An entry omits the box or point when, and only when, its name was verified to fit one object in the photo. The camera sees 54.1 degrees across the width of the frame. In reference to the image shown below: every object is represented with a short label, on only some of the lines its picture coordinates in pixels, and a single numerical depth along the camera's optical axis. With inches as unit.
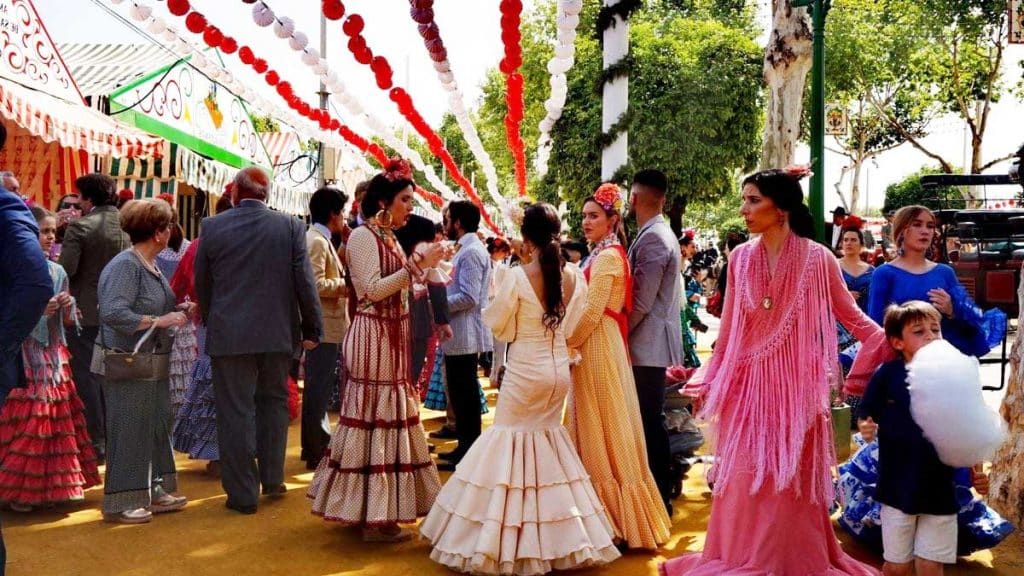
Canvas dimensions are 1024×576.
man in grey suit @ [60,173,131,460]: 256.7
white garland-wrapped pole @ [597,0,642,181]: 285.6
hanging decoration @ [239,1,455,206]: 264.5
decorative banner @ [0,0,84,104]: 350.9
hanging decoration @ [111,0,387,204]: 289.3
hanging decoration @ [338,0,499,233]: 254.6
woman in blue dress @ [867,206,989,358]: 219.5
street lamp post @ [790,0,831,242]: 339.6
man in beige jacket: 268.1
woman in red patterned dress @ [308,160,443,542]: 204.5
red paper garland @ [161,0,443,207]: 286.4
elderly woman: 216.8
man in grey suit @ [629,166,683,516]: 211.5
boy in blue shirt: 169.0
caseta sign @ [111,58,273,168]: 458.9
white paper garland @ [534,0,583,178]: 253.8
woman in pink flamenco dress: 167.0
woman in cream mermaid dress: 181.9
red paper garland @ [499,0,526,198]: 243.9
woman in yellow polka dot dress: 202.1
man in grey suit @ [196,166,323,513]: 223.8
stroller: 250.7
